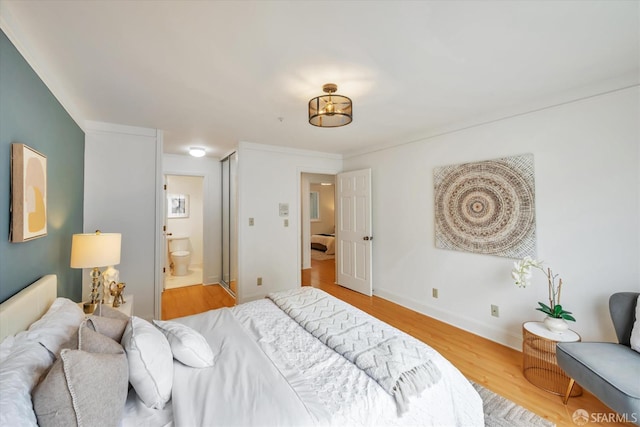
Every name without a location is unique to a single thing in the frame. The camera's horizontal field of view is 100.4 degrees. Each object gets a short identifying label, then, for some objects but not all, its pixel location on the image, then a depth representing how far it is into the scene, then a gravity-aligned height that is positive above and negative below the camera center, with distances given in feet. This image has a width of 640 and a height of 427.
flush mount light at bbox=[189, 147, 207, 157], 13.39 +3.40
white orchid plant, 7.51 -1.76
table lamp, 6.54 -0.81
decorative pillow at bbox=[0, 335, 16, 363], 3.34 -1.66
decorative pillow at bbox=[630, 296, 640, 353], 5.65 -2.54
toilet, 17.85 -2.50
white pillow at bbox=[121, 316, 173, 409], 3.58 -2.07
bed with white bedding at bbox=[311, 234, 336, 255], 24.66 -2.43
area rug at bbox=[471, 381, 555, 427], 5.61 -4.33
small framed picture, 19.70 +0.92
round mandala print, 8.38 +0.35
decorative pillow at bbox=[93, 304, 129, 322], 5.13 -1.86
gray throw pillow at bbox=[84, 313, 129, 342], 4.08 -1.71
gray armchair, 4.71 -2.98
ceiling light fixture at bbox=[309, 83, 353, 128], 6.77 +2.88
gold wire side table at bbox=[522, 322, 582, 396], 6.68 -3.74
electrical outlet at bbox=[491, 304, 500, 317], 9.04 -3.20
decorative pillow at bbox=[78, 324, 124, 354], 3.49 -1.66
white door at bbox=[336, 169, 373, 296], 13.79 -0.71
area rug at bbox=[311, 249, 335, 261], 24.19 -3.55
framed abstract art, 4.57 +0.48
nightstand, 7.56 -2.58
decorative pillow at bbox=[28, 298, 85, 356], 3.88 -1.73
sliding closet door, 14.55 -0.33
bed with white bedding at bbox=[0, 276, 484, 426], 3.51 -2.54
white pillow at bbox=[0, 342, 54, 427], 2.47 -1.74
